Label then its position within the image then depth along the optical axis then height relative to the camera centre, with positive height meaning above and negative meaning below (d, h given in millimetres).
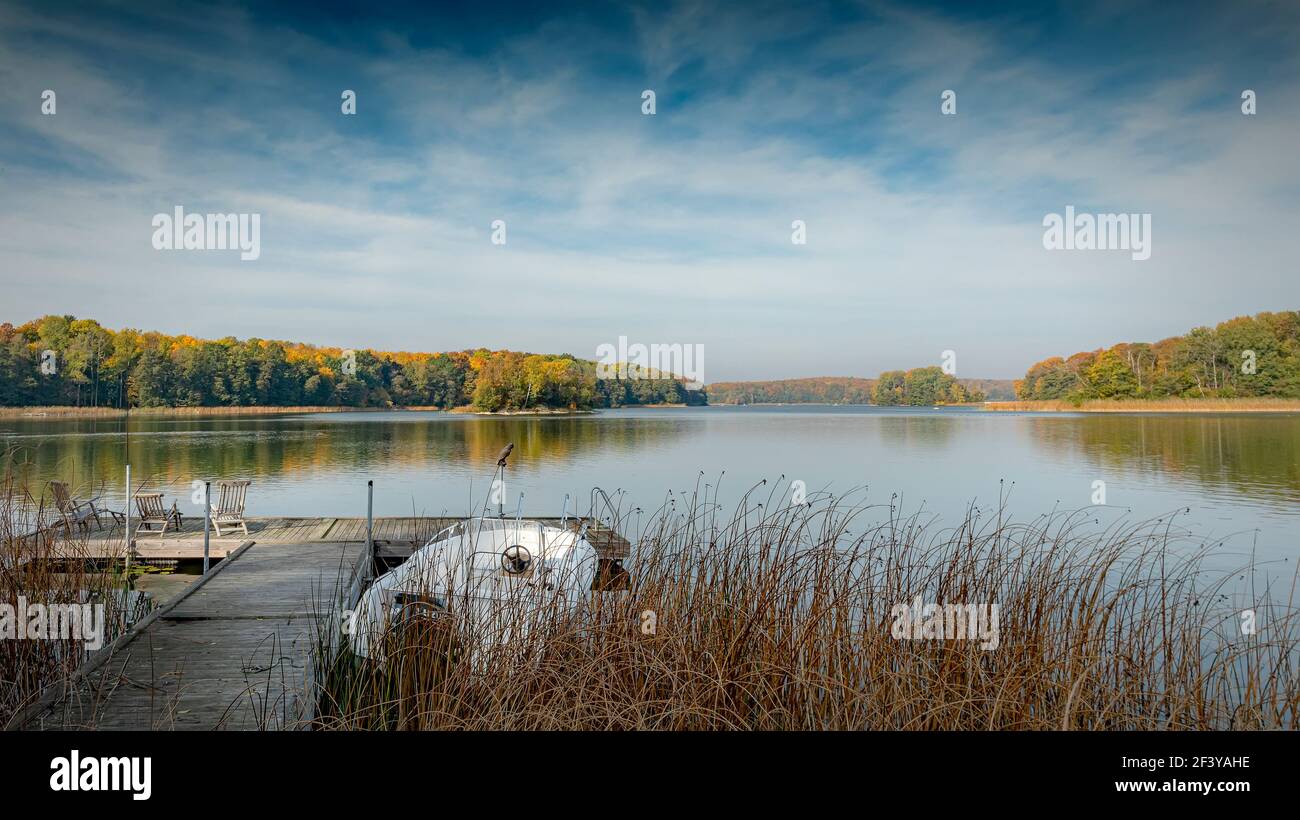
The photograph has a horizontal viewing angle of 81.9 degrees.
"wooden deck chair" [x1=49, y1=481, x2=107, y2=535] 9097 -1069
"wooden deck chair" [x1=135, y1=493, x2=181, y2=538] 10516 -1487
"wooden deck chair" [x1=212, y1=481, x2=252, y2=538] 10852 -1413
